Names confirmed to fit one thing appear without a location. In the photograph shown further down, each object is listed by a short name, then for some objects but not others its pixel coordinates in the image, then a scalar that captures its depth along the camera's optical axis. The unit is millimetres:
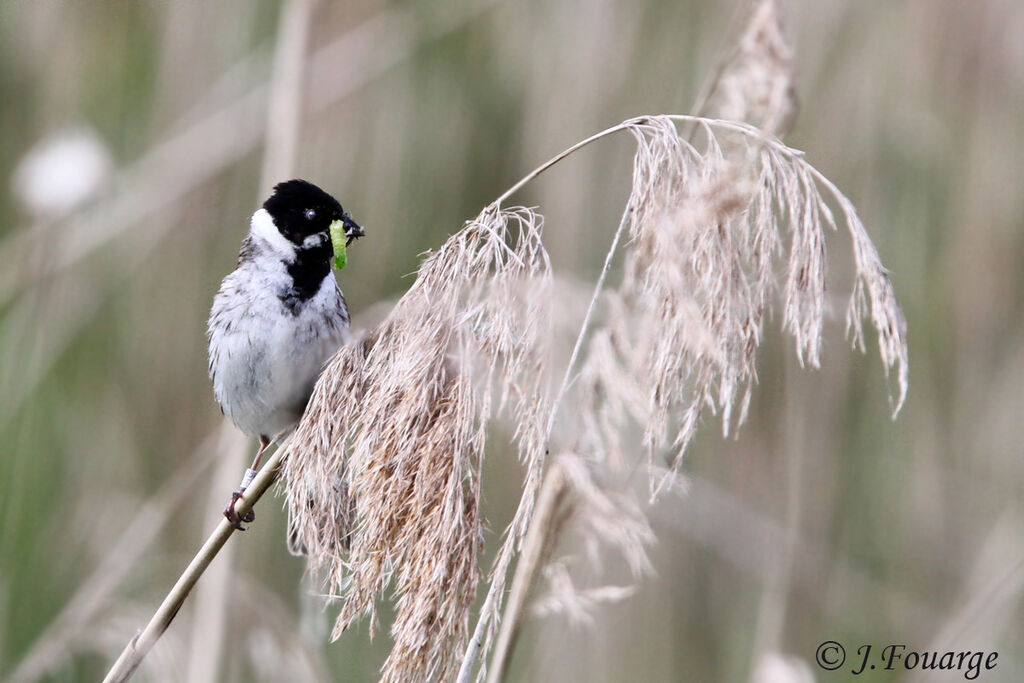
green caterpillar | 5819
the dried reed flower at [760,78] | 5753
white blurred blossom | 5832
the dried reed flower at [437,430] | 5727
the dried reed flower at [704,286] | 5713
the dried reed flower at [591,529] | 5438
